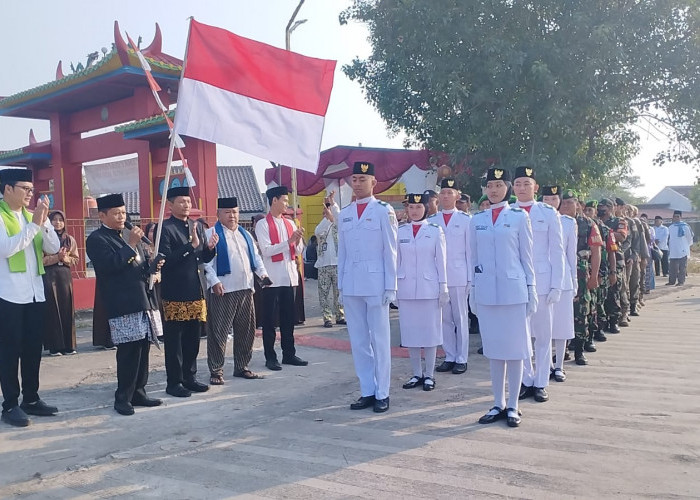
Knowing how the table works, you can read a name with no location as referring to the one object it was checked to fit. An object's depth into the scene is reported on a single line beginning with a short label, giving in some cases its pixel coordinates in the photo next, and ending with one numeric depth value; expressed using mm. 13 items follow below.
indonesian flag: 5582
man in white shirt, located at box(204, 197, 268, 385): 6199
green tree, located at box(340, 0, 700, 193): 10961
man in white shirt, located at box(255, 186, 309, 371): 6977
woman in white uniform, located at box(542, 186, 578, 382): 6223
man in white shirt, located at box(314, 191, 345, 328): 9883
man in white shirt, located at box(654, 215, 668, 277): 17989
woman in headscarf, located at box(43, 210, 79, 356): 8031
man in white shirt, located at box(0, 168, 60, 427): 4895
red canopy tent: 12430
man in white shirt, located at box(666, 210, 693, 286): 15930
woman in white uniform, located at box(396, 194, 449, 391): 6000
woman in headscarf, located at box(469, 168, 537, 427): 4840
